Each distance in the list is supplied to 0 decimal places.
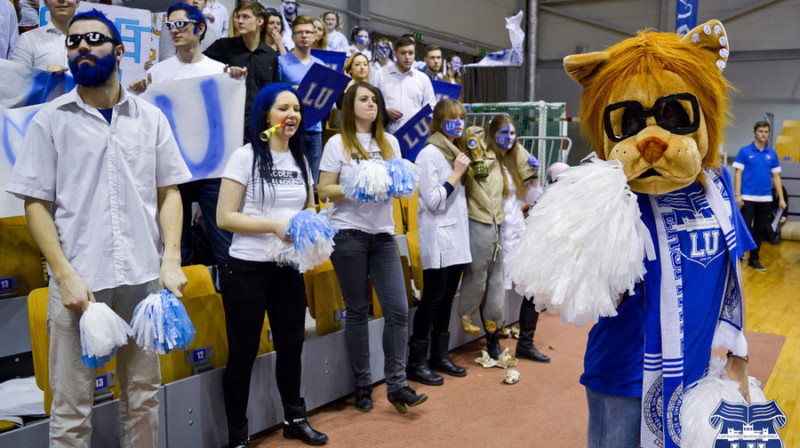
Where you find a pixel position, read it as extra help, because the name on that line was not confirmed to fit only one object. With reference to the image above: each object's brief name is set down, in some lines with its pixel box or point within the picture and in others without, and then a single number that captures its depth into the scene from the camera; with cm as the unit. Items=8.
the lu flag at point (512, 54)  880
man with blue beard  208
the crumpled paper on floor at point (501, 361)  430
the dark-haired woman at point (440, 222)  381
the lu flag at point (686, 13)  680
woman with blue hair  280
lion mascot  149
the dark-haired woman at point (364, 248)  331
